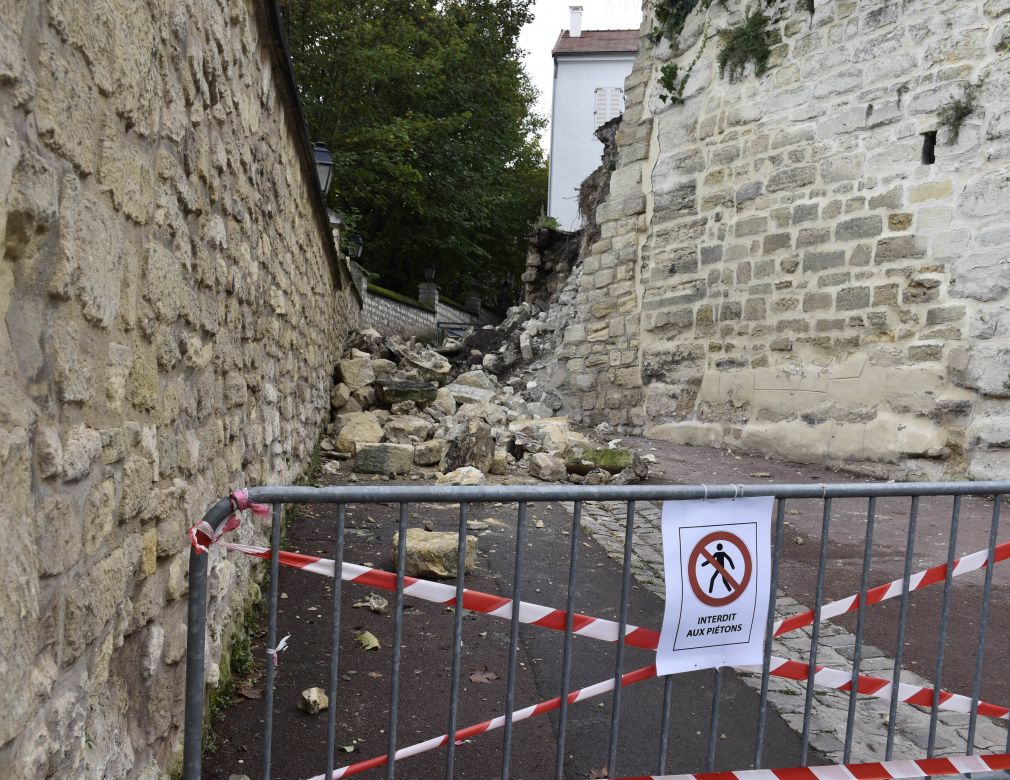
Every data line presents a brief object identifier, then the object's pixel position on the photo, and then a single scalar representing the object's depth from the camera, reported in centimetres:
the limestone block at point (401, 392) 1005
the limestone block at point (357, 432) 818
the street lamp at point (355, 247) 1719
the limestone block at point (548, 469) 757
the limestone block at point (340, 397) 956
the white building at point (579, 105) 3048
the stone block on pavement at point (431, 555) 437
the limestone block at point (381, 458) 744
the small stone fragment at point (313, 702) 296
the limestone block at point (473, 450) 754
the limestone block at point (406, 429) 863
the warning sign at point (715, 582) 215
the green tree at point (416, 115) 2102
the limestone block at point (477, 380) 1270
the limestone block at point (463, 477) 688
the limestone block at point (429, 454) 785
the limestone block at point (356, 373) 1009
